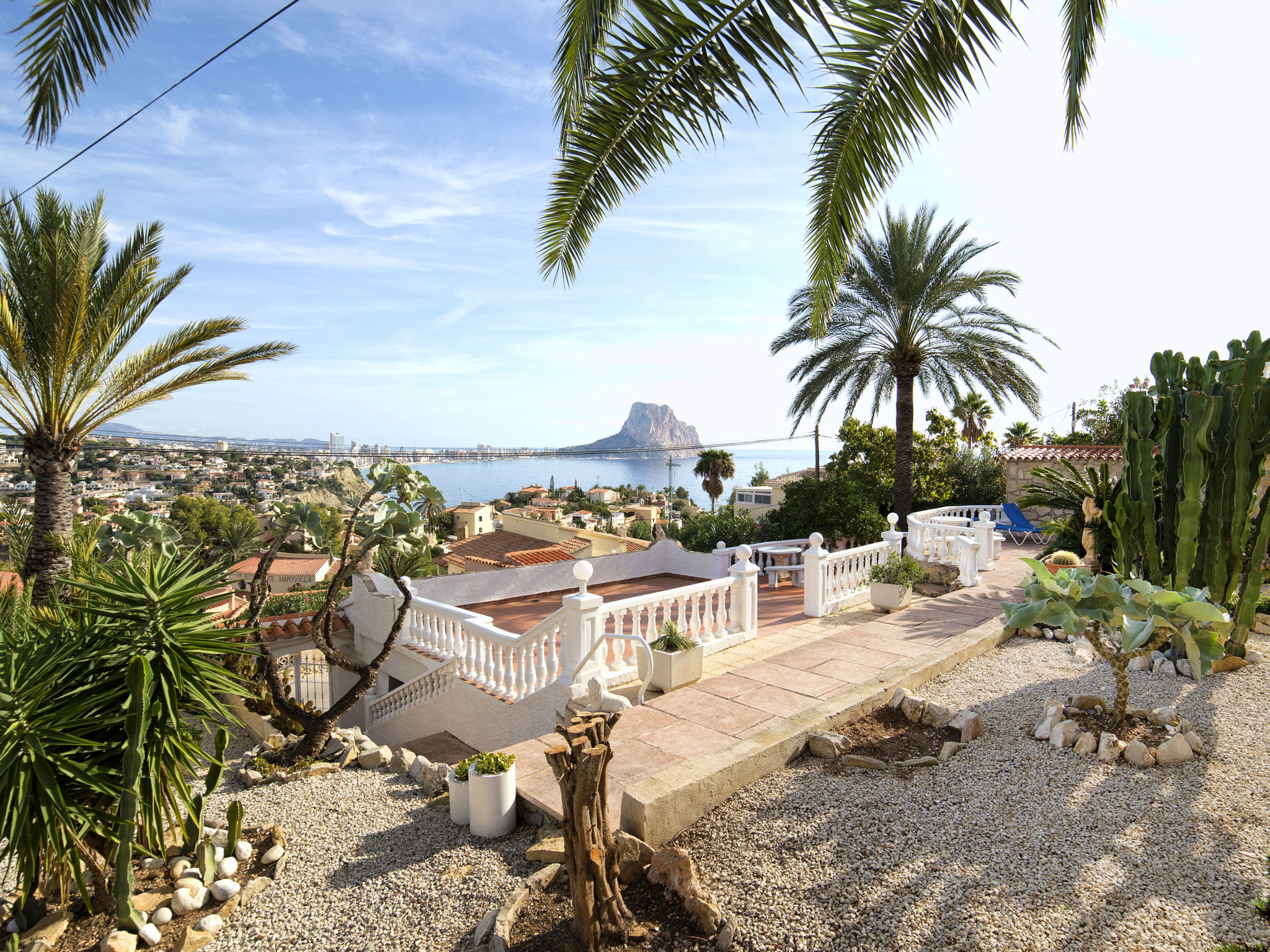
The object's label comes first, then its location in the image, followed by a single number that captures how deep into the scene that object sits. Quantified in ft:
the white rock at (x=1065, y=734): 14.20
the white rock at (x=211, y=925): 10.19
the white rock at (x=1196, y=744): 13.64
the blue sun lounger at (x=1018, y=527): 50.19
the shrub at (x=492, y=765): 13.03
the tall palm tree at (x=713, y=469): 107.04
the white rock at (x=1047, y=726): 14.70
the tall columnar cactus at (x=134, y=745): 9.23
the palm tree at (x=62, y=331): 27.07
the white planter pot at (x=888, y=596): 29.43
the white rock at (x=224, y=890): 10.94
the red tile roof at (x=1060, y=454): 56.29
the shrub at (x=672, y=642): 21.24
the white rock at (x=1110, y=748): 13.51
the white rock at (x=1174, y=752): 13.41
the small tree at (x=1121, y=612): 13.10
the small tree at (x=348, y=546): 17.89
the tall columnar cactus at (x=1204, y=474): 18.72
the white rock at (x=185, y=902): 10.56
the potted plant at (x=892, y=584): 29.48
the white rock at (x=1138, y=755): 13.34
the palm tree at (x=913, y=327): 48.39
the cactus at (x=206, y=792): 10.87
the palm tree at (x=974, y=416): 97.04
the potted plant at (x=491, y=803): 12.80
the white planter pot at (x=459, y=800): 13.34
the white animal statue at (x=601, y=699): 19.60
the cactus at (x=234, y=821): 11.92
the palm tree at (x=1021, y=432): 102.12
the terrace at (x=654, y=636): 14.37
